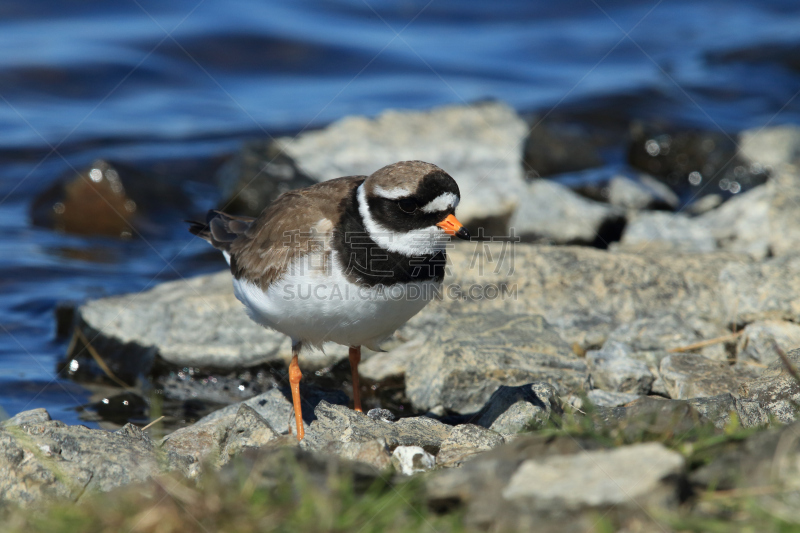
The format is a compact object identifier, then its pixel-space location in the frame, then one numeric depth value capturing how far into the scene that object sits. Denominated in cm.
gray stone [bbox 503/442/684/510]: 586
